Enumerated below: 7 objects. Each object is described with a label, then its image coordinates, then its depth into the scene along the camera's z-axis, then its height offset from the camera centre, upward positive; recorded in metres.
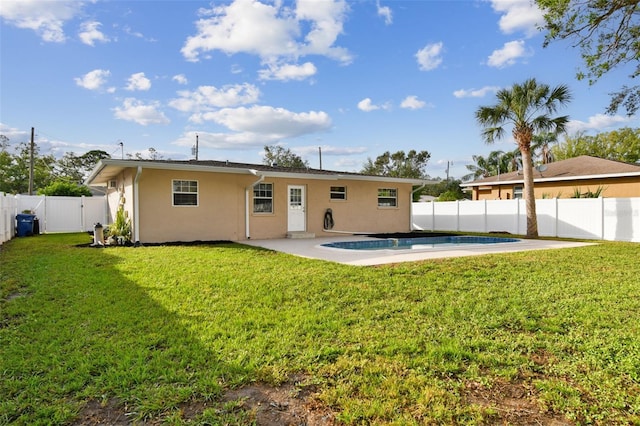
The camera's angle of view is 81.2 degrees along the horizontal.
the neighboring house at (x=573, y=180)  18.92 +1.76
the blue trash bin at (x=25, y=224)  15.79 -0.38
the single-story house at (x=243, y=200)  12.42 +0.50
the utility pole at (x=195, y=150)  31.64 +5.50
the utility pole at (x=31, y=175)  25.93 +2.75
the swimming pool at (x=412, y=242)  12.98 -1.15
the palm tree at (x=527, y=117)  15.34 +4.08
